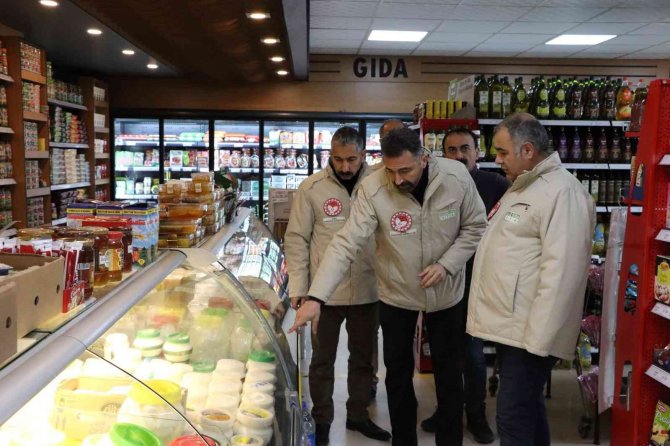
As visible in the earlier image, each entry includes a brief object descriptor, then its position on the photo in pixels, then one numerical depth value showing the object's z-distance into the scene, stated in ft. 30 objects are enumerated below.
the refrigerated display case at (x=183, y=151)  30.93
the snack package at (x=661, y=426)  10.57
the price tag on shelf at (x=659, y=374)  10.16
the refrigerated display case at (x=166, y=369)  4.85
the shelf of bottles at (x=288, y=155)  31.01
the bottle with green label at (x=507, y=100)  17.32
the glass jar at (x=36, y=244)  5.70
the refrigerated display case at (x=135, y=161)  31.32
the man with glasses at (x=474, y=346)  12.84
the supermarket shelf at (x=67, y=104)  24.95
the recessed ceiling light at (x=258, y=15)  17.37
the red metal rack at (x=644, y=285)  10.50
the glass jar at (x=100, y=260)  6.41
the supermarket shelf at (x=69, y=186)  25.04
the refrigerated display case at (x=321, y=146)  31.24
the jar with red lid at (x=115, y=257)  6.54
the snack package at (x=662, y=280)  10.30
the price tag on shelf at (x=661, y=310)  10.15
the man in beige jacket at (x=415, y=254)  9.99
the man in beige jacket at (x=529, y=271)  8.69
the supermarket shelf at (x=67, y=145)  25.30
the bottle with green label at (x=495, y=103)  17.29
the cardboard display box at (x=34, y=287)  4.46
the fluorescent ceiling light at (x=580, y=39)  27.14
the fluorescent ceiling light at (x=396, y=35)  26.66
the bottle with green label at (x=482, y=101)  17.29
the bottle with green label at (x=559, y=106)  17.65
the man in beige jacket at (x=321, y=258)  11.87
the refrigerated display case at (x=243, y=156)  30.96
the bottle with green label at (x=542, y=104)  17.47
